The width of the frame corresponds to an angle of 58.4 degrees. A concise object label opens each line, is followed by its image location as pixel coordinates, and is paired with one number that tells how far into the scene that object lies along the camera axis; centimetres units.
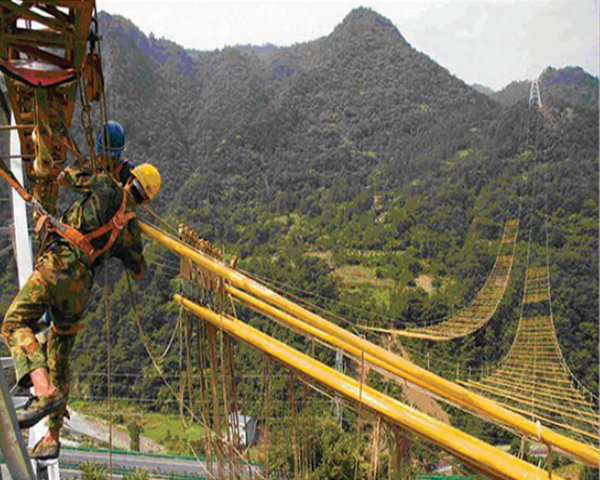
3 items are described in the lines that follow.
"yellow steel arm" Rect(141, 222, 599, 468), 281
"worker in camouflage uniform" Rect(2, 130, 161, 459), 303
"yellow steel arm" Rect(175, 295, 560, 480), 289
